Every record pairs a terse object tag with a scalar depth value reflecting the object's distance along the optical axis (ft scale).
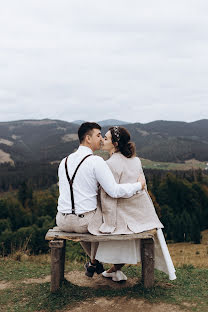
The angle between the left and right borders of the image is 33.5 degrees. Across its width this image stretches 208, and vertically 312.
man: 17.30
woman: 17.88
